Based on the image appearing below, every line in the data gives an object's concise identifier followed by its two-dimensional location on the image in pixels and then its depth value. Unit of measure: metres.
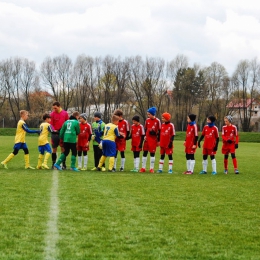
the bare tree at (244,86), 79.00
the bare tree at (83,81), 80.69
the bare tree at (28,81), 83.75
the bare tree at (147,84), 80.12
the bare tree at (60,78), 81.31
